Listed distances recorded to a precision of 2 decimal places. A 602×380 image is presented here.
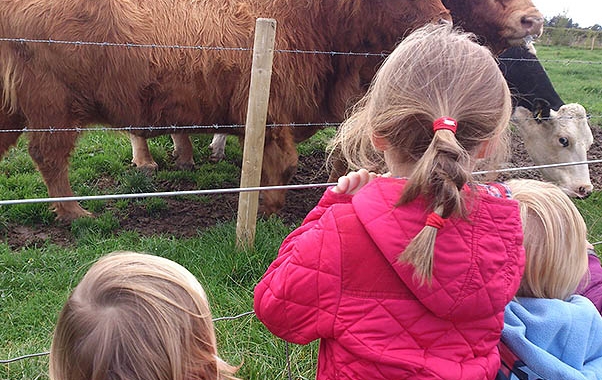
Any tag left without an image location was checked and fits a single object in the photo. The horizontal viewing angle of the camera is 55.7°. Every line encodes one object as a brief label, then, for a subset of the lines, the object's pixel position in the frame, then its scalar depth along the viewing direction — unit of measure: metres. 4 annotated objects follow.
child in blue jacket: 1.53
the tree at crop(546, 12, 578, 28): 31.34
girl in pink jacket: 1.34
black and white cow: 5.75
